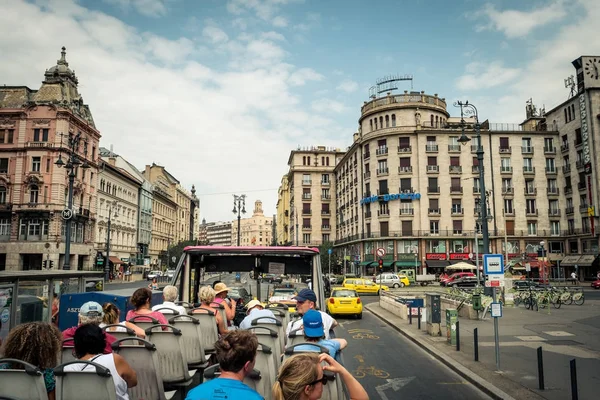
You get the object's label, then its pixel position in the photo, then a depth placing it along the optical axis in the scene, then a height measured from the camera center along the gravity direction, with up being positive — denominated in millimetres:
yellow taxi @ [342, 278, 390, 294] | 37281 -2431
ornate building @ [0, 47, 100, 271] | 46812 +8673
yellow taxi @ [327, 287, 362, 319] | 20656 -2193
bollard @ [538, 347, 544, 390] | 8328 -2154
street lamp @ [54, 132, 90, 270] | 21752 +2426
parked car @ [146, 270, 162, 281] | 60631 -2210
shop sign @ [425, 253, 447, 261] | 56750 +174
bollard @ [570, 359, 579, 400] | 7035 -1992
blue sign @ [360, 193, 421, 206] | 57906 +7984
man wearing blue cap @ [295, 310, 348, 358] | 4449 -731
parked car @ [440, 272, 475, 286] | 43525 -1947
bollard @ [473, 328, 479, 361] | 10805 -2178
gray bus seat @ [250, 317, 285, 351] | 6189 -900
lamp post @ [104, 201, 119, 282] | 59038 +7045
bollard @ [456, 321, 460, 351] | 12203 -2282
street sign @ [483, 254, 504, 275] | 10758 -168
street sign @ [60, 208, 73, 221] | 22406 +2269
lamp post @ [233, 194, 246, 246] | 34875 +4306
